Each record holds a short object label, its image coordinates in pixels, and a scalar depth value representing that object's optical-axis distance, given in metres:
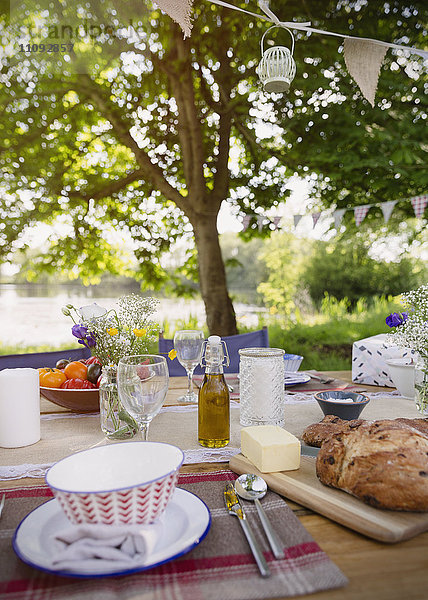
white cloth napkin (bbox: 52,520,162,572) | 0.49
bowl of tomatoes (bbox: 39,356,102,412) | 1.14
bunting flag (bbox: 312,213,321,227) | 3.93
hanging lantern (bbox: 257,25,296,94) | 1.86
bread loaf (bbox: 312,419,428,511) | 0.61
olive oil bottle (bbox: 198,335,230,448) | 0.96
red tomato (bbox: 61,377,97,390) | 1.17
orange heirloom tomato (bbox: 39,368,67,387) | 1.17
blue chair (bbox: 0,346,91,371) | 1.73
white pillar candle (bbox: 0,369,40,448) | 0.94
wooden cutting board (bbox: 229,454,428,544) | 0.57
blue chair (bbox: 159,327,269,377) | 2.04
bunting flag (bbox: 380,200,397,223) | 3.59
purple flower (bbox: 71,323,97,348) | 1.13
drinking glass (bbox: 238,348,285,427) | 1.00
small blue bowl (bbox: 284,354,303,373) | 1.73
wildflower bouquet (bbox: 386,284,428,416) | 1.11
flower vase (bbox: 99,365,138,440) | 1.00
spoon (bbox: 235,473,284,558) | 0.62
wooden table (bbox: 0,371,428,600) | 0.47
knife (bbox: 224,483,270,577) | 0.50
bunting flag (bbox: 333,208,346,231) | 3.79
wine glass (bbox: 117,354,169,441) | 0.80
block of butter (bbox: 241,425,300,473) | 0.75
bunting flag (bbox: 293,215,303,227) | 4.09
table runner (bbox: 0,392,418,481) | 0.87
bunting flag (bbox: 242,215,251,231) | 4.03
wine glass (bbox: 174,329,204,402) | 1.34
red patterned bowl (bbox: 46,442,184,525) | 0.51
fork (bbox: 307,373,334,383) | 1.58
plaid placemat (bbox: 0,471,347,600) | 0.47
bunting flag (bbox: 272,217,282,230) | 3.97
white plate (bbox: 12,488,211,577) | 0.49
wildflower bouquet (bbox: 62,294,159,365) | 1.07
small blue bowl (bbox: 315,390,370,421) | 1.02
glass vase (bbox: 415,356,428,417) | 1.13
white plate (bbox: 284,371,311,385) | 1.49
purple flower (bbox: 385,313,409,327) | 1.40
